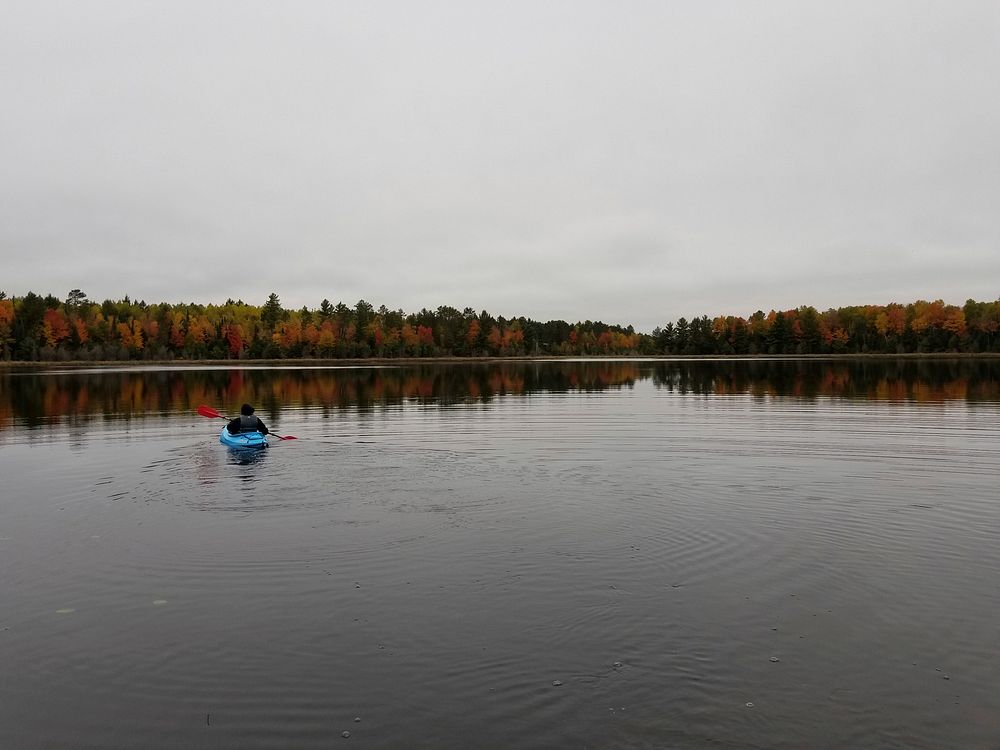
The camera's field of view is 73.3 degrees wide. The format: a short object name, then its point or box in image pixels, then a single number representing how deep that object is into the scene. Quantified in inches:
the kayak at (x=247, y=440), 1194.0
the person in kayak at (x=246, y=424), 1202.0
